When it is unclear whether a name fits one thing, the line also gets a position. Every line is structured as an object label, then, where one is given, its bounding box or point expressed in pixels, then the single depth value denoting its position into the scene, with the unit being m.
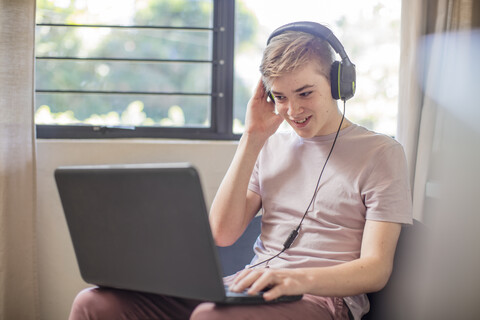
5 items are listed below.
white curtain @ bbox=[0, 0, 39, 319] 1.76
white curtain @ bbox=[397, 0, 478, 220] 1.77
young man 1.05
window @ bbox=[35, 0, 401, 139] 2.03
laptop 0.83
